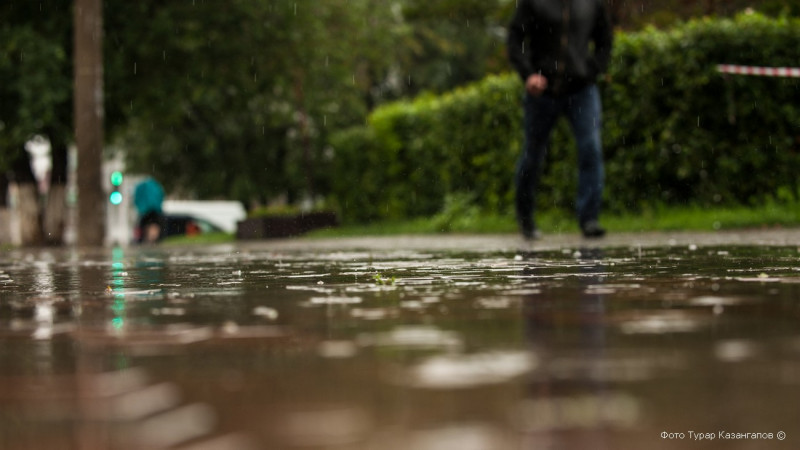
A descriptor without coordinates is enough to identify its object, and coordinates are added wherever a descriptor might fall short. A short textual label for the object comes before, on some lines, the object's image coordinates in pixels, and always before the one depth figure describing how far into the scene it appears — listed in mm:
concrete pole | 19062
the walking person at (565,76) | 11164
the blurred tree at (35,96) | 22156
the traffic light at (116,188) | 24898
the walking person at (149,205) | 27094
